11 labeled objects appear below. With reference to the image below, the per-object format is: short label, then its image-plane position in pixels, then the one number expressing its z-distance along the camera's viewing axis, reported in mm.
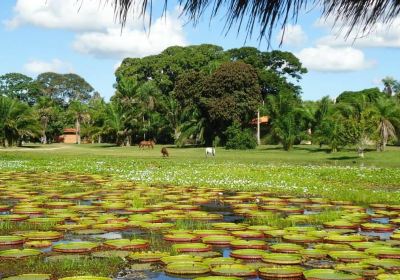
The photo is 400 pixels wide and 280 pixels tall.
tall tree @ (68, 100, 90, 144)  63125
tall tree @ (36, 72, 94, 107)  88594
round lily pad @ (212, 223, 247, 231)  7984
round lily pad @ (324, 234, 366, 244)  7031
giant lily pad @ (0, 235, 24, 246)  6809
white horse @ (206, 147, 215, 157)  30981
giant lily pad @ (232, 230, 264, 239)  7445
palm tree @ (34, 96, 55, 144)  60100
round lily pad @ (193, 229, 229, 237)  7416
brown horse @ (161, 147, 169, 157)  29734
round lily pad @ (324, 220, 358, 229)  8266
